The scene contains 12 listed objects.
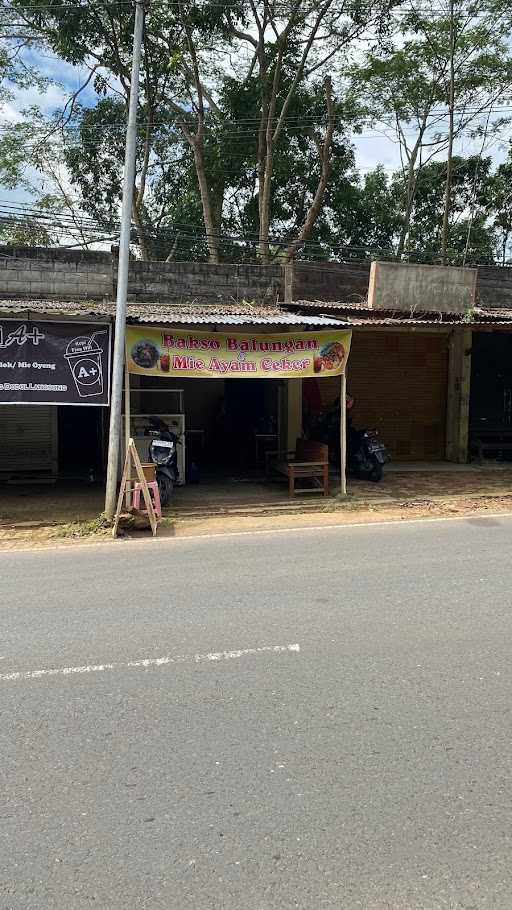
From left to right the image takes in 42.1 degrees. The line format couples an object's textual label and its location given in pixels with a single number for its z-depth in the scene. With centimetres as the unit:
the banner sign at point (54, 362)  916
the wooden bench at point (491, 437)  1577
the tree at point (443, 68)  2031
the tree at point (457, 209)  2747
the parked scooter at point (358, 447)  1248
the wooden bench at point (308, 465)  1105
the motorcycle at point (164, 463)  1006
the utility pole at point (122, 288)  879
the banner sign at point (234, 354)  968
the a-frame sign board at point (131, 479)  829
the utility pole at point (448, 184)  1973
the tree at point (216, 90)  1942
